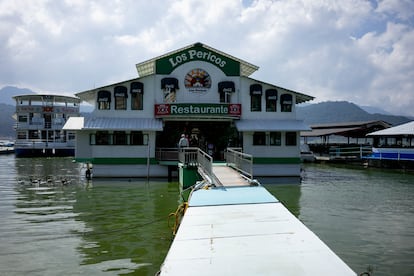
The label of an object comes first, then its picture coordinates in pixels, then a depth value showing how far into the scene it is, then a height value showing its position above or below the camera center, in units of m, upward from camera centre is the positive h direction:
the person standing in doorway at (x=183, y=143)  23.25 -0.23
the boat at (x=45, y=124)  54.54 +2.24
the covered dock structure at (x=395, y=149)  35.25 -0.84
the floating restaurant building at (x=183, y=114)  25.77 +1.78
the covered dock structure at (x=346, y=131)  50.00 +1.22
